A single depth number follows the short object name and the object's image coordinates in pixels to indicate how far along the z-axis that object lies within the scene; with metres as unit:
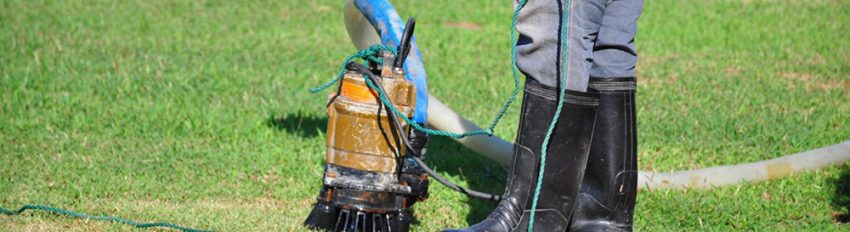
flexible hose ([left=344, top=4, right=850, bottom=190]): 9.99
